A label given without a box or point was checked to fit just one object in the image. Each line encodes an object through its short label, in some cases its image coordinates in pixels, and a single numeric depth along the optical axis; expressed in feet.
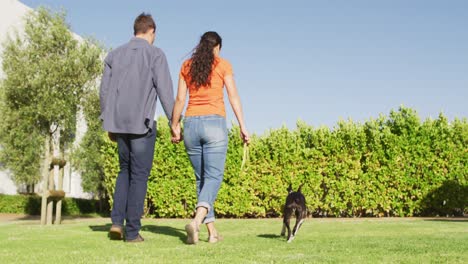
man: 18.56
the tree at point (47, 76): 60.75
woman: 19.02
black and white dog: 21.75
